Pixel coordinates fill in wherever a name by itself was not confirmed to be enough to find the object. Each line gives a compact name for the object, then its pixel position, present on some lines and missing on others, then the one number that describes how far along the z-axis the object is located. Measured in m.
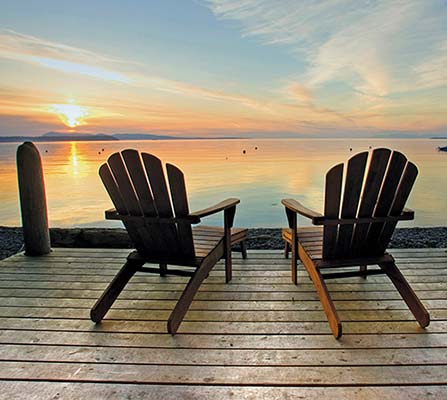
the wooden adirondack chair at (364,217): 1.89
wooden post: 3.20
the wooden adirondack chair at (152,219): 1.97
